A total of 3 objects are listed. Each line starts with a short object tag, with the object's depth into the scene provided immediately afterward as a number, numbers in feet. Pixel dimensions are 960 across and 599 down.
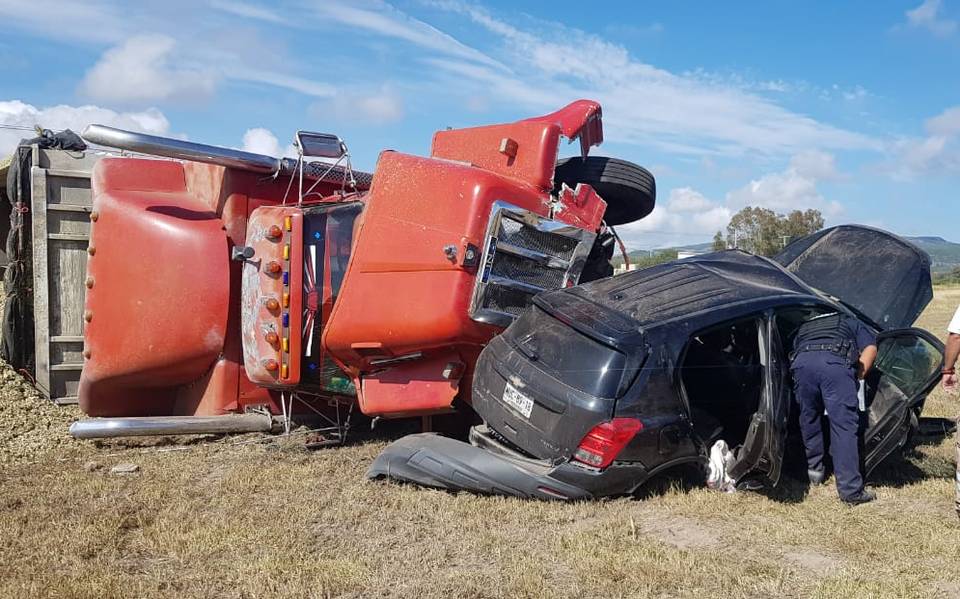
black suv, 16.48
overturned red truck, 19.97
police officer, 17.24
